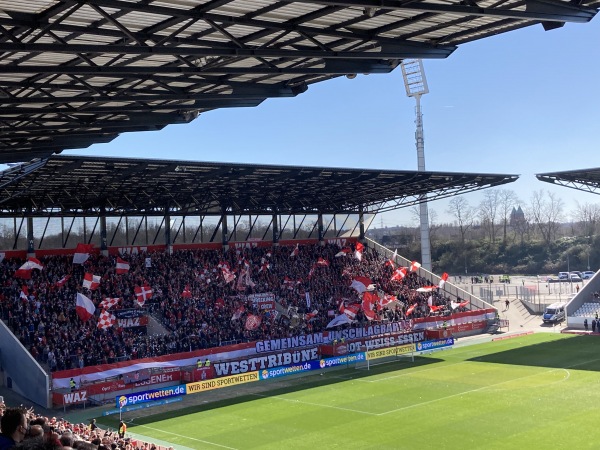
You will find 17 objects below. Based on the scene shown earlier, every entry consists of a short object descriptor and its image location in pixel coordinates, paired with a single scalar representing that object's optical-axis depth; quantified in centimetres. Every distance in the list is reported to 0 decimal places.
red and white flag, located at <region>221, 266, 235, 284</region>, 4746
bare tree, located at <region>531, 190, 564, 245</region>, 11267
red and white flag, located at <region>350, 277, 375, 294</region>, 5025
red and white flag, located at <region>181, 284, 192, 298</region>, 4575
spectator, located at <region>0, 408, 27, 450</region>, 604
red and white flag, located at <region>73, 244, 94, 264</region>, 4283
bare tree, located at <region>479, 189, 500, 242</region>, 12162
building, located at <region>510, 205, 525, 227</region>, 12344
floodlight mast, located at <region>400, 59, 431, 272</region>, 7162
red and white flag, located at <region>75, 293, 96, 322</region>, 3706
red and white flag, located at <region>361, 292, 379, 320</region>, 4881
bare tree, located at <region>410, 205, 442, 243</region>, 11638
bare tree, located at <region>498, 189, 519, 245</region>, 10746
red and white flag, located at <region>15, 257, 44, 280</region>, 4012
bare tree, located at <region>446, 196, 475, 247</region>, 11678
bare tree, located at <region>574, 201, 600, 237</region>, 11012
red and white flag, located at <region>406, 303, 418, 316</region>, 5231
